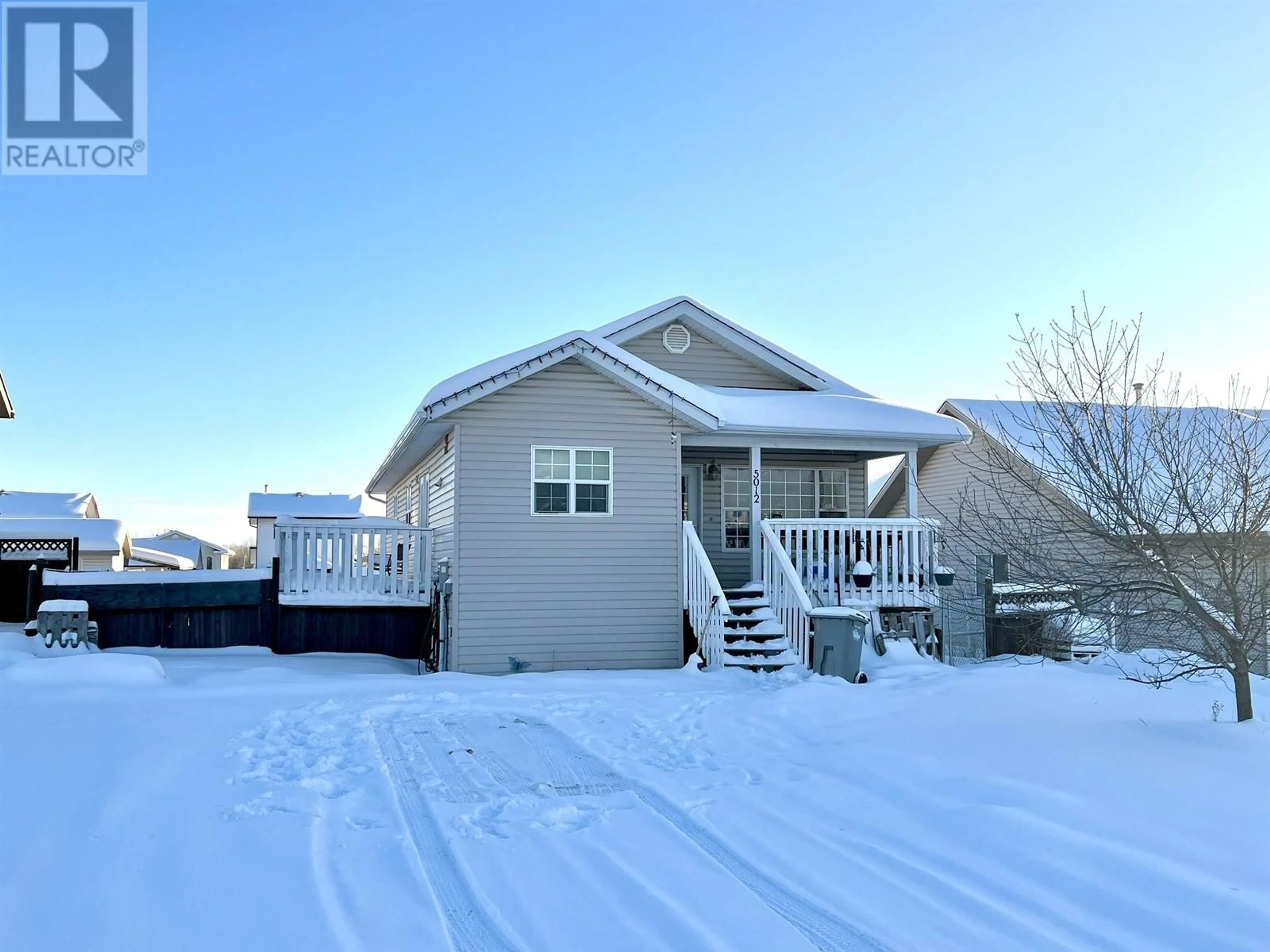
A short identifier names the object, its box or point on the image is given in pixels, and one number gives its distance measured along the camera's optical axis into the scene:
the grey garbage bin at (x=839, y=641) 10.44
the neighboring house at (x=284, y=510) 40.47
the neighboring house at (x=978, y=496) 7.43
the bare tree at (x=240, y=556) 74.62
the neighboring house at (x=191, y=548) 61.75
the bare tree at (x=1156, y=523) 6.32
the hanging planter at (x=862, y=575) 12.05
